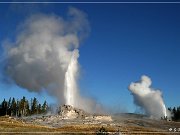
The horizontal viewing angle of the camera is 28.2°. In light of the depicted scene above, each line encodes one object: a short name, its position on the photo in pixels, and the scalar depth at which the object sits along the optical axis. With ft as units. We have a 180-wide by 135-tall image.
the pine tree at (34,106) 556.51
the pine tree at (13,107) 544.62
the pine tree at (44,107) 590.31
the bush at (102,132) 142.28
